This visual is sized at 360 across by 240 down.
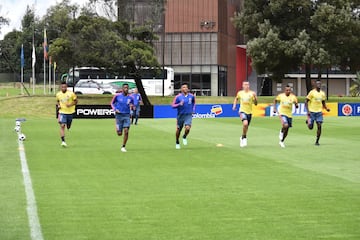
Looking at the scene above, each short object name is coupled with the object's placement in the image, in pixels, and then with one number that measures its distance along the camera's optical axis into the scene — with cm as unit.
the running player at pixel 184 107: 2234
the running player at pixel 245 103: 2328
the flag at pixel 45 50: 6339
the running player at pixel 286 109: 2370
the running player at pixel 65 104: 2336
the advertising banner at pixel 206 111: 5025
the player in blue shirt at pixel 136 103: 3806
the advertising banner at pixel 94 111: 4869
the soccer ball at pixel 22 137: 2710
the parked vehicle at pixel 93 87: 7825
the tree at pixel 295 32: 5588
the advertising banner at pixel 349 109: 5258
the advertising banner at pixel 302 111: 5181
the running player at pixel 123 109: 2173
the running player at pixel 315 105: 2464
